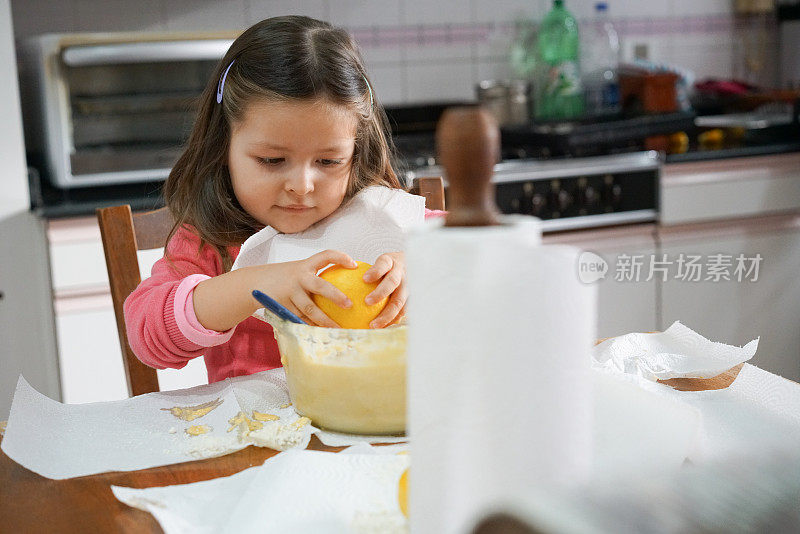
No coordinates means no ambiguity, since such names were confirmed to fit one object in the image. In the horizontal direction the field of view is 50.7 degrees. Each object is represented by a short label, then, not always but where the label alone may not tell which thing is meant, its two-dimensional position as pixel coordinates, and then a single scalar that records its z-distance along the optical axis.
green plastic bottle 2.71
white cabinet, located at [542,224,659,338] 2.29
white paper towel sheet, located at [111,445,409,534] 0.55
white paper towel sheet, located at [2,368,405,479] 0.69
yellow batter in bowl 0.70
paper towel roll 0.38
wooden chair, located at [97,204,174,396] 1.13
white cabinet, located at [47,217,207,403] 1.90
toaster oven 1.95
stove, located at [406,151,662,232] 2.19
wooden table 0.59
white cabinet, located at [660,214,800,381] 2.40
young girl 0.90
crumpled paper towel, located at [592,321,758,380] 0.84
